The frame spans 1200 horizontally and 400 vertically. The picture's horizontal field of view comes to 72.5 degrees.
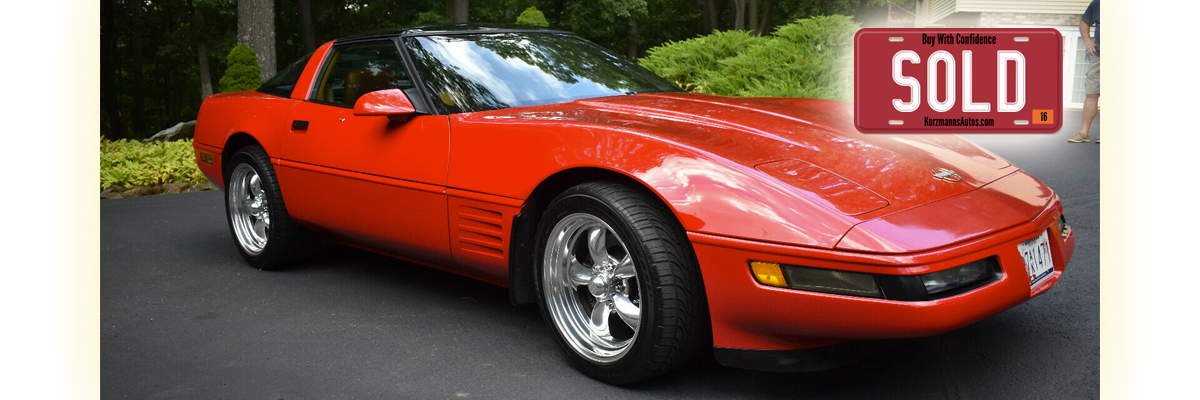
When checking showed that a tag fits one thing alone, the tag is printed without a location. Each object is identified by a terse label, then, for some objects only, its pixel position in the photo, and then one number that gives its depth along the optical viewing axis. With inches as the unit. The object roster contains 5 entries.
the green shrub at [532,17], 684.1
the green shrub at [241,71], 463.5
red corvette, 88.2
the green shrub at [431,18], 998.4
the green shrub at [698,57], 384.8
